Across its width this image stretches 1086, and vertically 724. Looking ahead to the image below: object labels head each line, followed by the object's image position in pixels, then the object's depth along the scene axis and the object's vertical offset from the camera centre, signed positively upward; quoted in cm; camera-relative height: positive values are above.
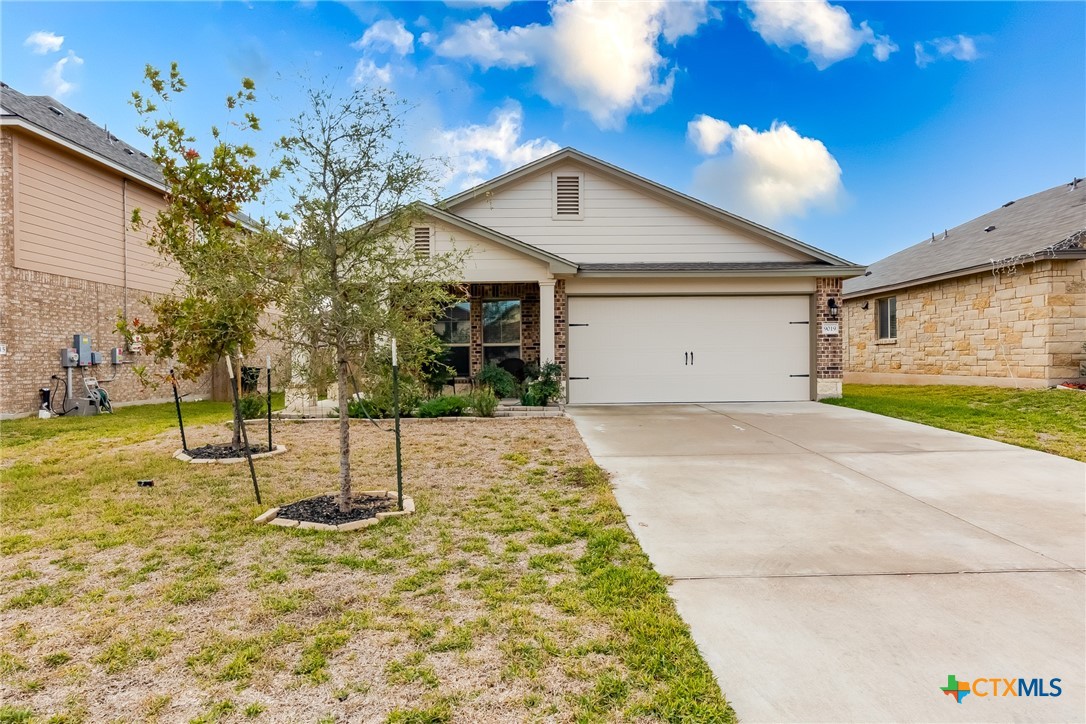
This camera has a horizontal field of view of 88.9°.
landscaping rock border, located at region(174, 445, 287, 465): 681 -121
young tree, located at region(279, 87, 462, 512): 462 +101
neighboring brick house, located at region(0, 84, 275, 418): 1052 +255
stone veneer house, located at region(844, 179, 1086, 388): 1206 +125
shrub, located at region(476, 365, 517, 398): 1157 -48
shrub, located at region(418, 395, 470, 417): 1013 -89
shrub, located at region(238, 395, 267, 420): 992 -83
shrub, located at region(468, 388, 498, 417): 1005 -83
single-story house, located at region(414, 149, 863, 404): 1212 +129
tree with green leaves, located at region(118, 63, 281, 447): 650 +204
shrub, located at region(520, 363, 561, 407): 1077 -59
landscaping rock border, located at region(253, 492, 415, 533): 436 -131
